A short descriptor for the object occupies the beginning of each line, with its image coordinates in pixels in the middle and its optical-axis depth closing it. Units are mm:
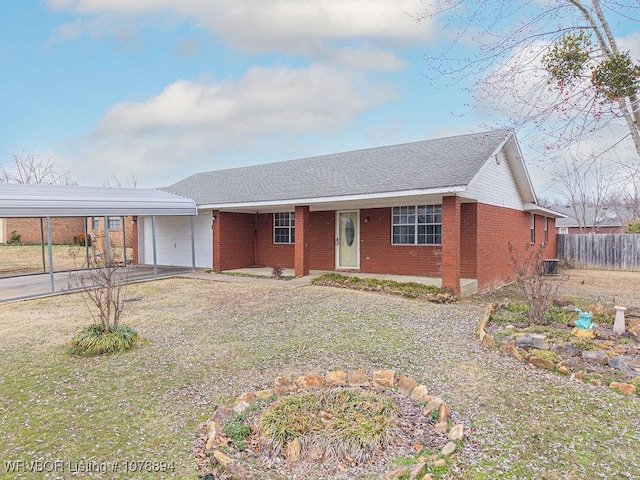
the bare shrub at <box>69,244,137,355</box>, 5719
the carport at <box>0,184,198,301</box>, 10117
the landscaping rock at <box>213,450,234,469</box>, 3006
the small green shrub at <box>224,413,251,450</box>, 3318
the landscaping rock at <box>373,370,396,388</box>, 4371
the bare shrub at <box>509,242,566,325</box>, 6941
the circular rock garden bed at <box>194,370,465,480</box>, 2985
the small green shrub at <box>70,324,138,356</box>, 5688
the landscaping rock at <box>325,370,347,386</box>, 4430
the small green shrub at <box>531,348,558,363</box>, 4988
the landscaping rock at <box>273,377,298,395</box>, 4215
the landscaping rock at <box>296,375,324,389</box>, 4348
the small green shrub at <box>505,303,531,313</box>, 8172
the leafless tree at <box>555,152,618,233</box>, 31572
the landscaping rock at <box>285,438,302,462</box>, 3131
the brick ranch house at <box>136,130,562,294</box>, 10719
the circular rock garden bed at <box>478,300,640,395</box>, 4652
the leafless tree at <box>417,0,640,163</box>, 6090
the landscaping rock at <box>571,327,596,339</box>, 6027
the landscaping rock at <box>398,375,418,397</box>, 4223
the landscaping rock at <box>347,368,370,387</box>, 4395
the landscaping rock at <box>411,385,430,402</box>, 4041
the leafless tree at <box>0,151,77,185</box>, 36156
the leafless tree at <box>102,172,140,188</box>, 41922
